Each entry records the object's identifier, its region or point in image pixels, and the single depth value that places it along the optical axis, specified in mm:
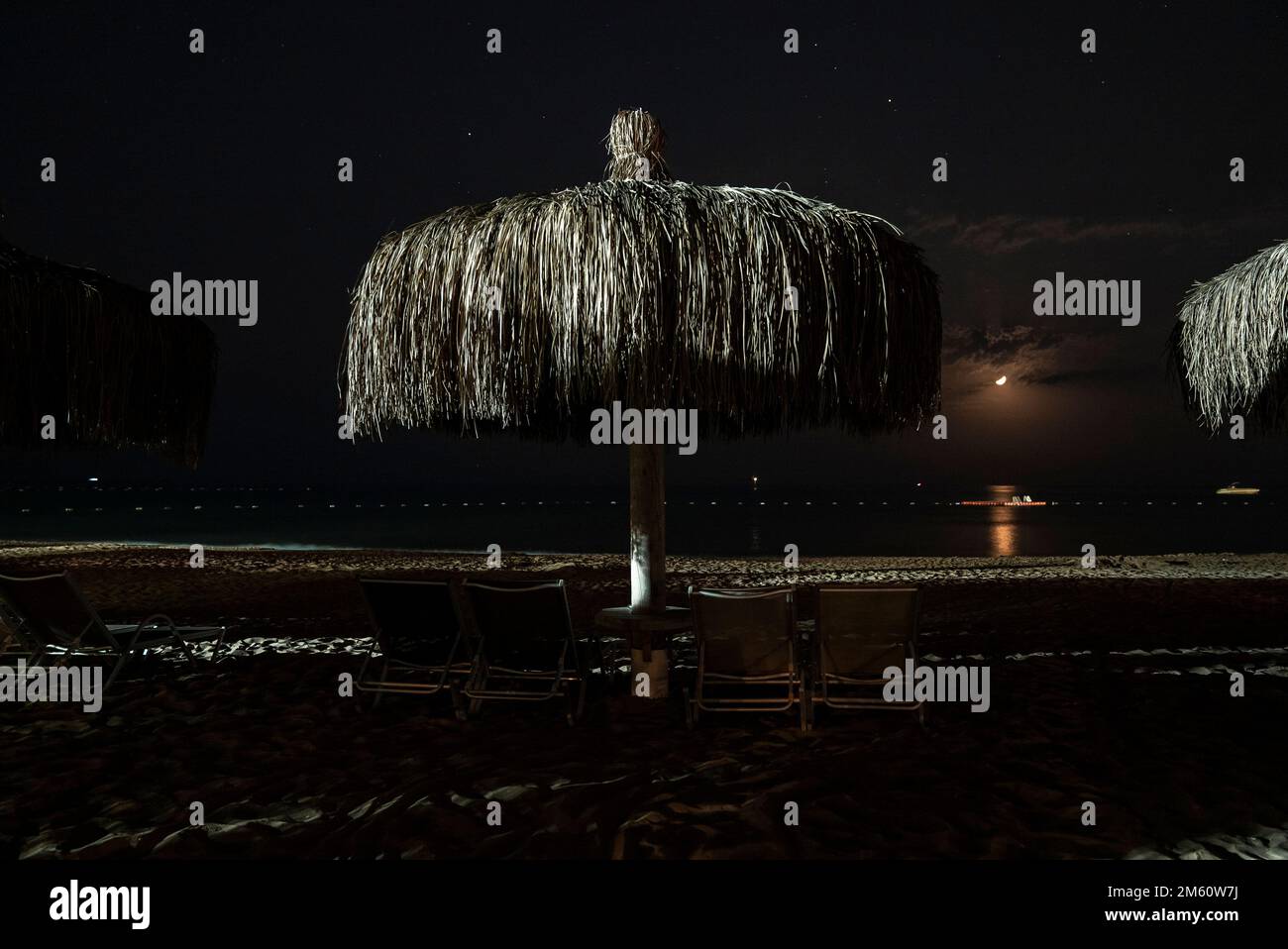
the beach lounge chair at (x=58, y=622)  4562
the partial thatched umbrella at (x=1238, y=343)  4477
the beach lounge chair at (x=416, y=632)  4195
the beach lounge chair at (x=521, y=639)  4035
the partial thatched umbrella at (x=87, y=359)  3809
